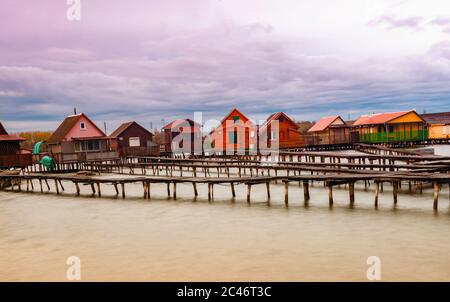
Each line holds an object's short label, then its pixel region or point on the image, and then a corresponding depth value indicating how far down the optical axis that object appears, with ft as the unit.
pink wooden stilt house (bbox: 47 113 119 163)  151.43
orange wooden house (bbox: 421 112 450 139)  219.00
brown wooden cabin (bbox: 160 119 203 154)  187.32
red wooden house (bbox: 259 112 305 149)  183.52
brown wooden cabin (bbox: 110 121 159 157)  165.27
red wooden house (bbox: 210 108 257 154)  176.61
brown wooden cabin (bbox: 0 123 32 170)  131.85
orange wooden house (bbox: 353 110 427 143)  199.62
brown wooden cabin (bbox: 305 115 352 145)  204.44
